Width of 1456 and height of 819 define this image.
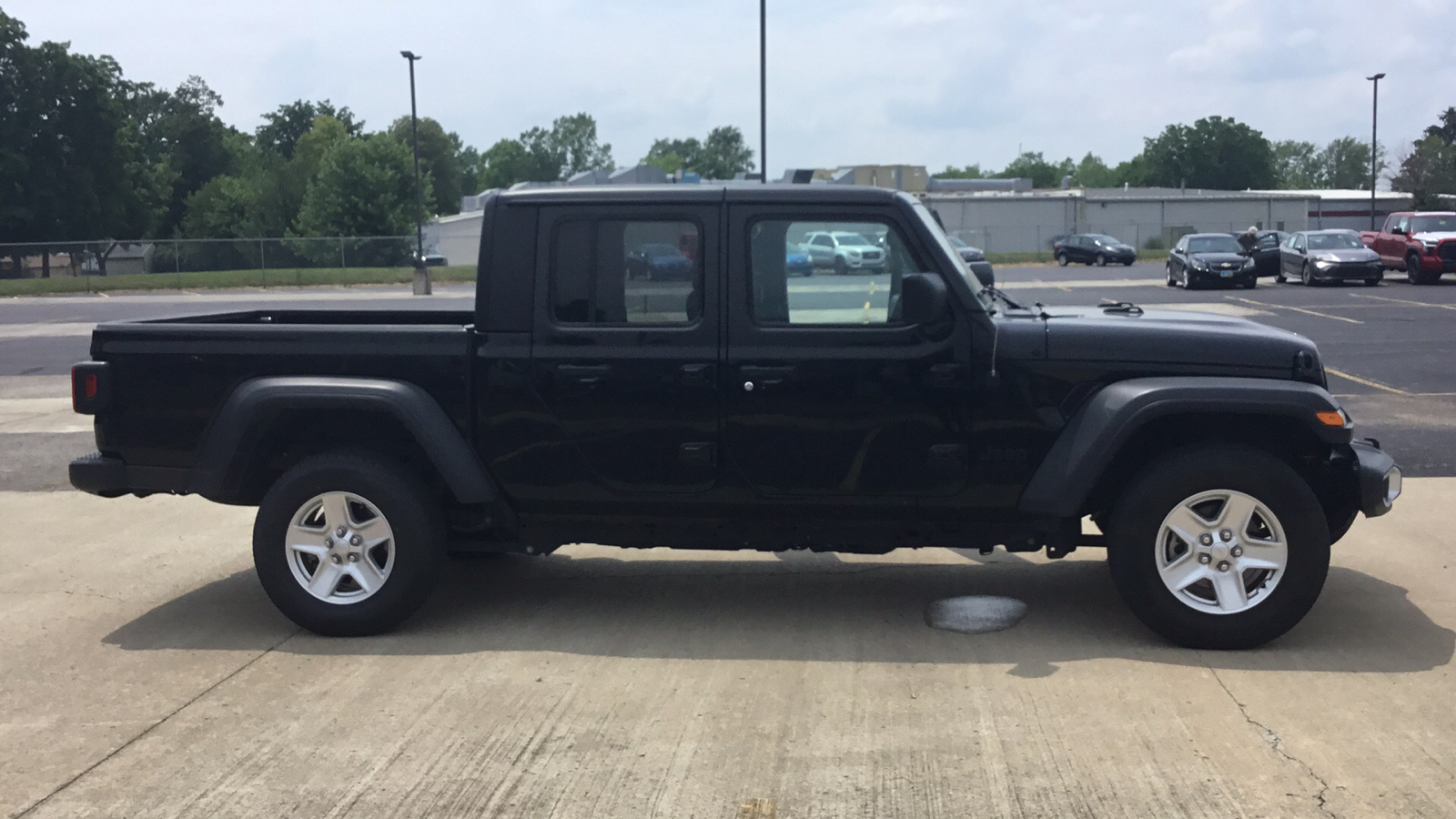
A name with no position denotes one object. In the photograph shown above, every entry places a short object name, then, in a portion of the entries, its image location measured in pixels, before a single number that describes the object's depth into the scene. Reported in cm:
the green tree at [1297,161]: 17562
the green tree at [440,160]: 13750
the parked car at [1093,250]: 5644
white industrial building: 7875
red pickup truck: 3275
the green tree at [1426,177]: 7738
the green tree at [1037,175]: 19150
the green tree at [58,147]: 7431
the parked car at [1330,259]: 3241
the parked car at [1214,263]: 3269
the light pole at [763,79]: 3038
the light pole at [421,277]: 4116
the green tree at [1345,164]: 16062
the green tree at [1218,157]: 13262
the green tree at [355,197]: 7100
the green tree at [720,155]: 16375
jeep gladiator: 527
